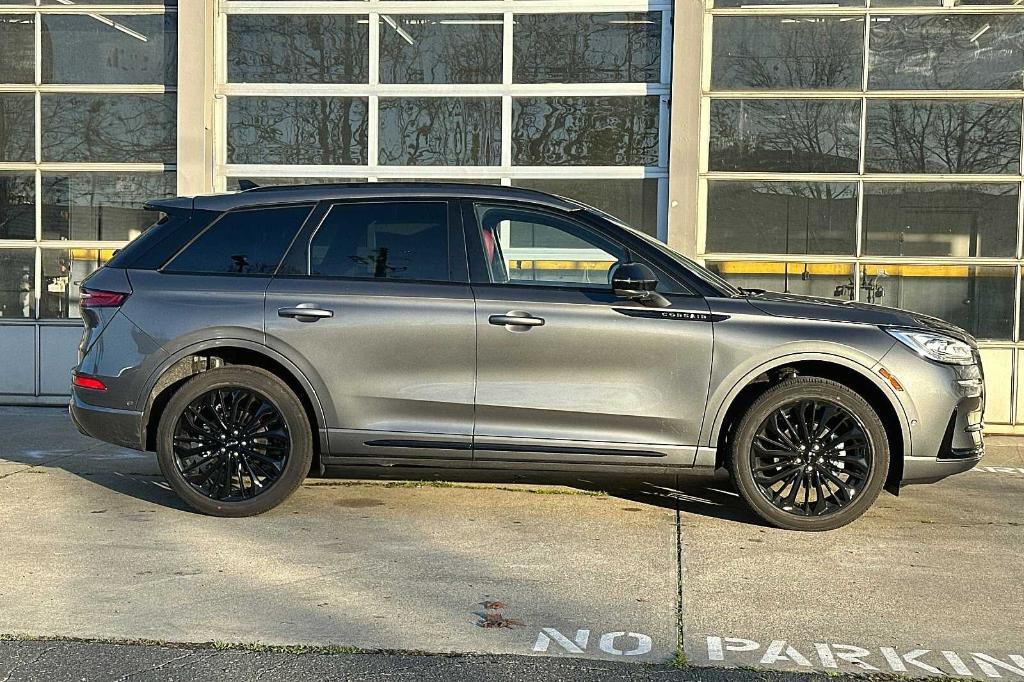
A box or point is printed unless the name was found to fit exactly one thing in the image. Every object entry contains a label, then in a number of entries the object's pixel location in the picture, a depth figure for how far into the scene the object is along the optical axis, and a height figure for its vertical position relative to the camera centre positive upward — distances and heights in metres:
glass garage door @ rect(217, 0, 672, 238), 11.07 +1.78
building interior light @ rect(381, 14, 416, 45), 11.34 +2.41
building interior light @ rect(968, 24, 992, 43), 10.63 +2.33
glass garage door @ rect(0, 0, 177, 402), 11.59 +1.25
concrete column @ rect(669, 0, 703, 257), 10.70 +1.57
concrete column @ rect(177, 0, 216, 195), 11.18 +1.71
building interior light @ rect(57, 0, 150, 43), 11.62 +2.46
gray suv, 6.07 -0.39
